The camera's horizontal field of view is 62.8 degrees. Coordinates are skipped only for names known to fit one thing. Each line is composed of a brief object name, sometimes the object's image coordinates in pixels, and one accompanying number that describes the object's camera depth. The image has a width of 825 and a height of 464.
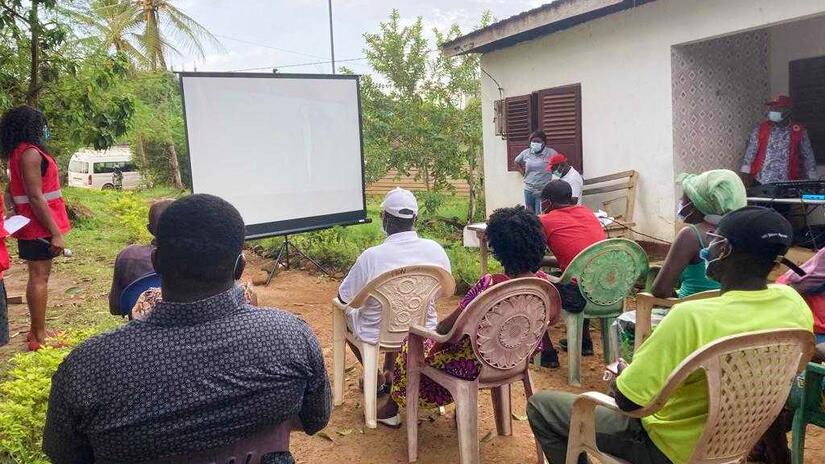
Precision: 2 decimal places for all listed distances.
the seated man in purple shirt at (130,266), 3.00
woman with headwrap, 3.27
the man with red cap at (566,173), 7.55
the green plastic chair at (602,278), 4.07
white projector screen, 6.35
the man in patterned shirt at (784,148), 6.65
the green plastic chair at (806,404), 2.50
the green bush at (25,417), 2.62
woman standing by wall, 8.21
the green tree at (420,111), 11.68
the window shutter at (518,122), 8.75
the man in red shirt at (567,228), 4.35
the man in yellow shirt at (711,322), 2.01
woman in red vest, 4.27
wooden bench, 7.17
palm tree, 20.62
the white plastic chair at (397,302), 3.55
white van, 28.72
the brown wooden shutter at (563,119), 8.05
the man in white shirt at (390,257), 3.65
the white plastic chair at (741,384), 1.95
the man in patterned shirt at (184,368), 1.50
